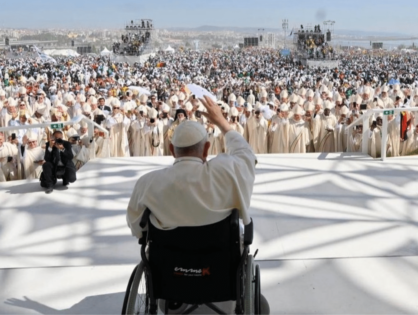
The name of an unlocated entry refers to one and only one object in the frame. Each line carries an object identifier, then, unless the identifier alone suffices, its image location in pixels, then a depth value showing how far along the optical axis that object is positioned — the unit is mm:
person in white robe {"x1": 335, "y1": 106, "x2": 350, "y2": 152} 9367
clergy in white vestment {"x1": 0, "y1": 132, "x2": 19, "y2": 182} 6996
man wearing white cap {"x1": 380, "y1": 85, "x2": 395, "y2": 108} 14208
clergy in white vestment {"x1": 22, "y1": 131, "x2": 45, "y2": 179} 6898
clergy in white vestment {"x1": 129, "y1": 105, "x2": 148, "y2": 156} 9375
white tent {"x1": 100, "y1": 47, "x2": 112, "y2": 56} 71125
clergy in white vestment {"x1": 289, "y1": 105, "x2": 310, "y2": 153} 9281
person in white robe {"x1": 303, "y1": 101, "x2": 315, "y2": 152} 9555
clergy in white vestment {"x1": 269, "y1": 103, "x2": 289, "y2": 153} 9336
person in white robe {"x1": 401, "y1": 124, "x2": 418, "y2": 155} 8477
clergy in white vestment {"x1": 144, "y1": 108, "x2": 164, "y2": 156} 9242
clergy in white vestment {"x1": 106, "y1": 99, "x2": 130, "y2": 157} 9008
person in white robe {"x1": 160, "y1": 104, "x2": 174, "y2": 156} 9406
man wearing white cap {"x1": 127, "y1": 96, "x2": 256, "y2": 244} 2434
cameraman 5641
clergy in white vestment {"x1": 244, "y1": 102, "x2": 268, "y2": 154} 9586
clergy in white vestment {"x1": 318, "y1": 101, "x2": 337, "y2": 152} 9422
